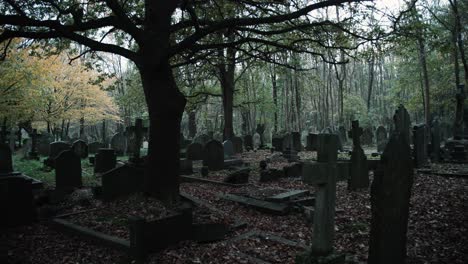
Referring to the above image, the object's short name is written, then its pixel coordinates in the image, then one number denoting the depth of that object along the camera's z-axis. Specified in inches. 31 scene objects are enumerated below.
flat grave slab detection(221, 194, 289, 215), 282.5
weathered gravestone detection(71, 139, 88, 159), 643.4
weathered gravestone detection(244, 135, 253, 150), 869.5
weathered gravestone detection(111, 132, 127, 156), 831.7
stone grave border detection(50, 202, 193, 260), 205.3
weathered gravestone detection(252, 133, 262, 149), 971.7
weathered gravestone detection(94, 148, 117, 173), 510.0
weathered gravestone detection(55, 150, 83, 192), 378.3
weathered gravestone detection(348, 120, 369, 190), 357.1
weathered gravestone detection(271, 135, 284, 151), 757.3
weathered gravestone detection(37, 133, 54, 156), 828.6
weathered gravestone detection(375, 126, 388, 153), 921.5
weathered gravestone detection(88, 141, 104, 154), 844.6
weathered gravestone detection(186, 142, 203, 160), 649.4
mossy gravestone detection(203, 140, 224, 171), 528.2
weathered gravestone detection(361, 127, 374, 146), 1004.9
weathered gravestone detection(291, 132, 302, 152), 786.8
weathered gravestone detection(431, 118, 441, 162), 522.0
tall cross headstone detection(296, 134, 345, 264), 156.2
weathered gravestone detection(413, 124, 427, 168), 443.2
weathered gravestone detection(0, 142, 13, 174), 313.4
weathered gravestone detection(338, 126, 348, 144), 986.1
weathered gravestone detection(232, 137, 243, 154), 749.9
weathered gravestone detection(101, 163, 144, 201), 327.3
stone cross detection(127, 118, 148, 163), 391.2
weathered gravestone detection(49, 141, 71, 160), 640.4
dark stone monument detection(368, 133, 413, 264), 136.0
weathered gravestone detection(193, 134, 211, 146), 809.7
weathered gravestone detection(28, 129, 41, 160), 726.5
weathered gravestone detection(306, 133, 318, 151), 768.1
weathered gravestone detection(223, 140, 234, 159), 625.6
